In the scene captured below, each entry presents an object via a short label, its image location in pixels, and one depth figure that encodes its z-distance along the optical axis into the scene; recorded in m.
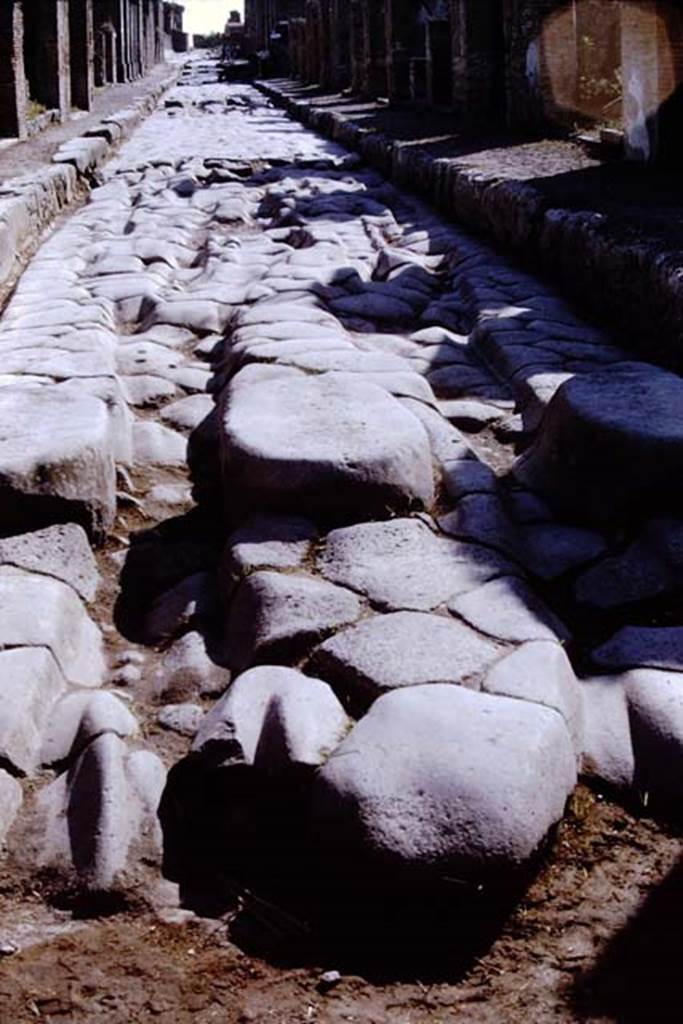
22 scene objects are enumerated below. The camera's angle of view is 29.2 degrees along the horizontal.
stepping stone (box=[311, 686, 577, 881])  2.12
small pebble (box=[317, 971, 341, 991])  1.98
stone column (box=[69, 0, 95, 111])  18.61
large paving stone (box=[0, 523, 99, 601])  3.19
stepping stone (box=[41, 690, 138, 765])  2.53
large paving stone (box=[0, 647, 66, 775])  2.48
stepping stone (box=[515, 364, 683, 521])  3.36
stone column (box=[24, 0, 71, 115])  16.00
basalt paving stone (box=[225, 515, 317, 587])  3.12
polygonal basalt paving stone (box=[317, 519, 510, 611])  2.93
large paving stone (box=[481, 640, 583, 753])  2.48
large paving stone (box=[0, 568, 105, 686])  2.82
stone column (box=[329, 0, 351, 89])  23.47
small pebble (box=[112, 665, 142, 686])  2.85
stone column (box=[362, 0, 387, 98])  19.30
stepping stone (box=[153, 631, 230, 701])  2.78
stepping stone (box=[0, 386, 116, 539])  3.35
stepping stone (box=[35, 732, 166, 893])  2.24
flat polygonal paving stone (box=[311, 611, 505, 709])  2.54
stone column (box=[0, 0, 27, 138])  12.82
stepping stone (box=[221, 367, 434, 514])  3.33
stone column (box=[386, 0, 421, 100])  18.03
